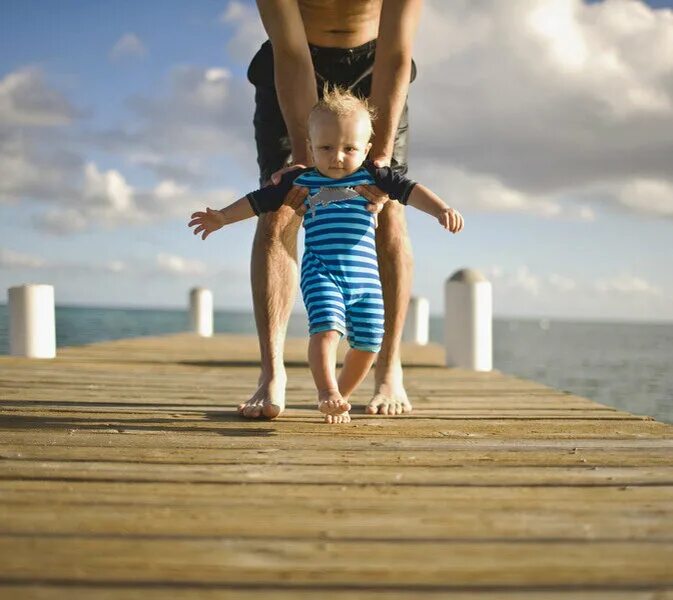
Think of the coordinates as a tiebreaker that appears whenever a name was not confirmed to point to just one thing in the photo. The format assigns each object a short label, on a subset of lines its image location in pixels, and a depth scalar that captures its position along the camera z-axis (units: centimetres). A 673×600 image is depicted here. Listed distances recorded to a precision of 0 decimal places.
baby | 244
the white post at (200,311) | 1131
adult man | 270
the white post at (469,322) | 551
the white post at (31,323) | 609
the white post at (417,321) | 1051
